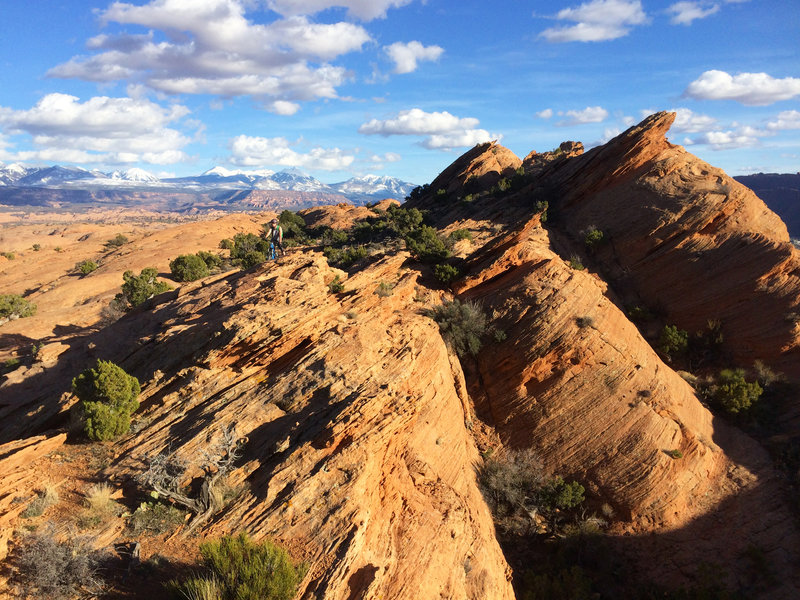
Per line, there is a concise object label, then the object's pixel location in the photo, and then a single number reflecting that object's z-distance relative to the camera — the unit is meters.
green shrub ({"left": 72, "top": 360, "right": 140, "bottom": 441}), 12.62
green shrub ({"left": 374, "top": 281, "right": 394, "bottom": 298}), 19.42
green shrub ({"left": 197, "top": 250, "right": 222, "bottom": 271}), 38.53
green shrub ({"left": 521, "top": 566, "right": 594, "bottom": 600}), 13.46
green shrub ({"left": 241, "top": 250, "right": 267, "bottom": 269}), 34.44
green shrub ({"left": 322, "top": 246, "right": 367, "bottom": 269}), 25.64
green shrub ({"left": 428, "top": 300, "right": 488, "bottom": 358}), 19.09
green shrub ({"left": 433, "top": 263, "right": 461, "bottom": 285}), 22.11
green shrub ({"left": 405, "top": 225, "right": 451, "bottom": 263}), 23.95
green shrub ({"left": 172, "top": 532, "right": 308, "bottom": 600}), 8.20
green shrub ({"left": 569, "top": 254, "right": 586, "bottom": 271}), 23.84
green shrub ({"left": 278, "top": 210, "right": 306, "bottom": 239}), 50.71
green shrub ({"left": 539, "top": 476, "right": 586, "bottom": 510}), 15.81
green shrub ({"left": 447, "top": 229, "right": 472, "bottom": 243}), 27.82
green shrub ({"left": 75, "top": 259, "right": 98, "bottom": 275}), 41.56
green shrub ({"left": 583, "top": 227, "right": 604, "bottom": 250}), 26.45
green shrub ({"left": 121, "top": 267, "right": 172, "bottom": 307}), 29.86
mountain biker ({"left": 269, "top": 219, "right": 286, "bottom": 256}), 25.67
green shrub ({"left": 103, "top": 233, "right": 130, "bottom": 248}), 55.94
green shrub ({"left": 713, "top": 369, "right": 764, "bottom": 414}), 18.22
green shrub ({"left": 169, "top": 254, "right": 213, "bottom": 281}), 36.44
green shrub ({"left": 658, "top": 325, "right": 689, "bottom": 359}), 21.03
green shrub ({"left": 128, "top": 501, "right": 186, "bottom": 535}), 9.98
